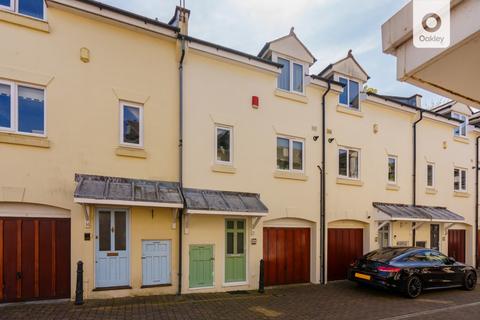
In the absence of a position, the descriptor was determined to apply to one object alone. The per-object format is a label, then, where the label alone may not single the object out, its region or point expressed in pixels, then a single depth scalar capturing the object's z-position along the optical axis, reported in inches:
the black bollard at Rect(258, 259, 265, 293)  391.9
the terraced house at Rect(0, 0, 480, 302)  307.6
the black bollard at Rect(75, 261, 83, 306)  297.1
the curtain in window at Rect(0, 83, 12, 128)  299.6
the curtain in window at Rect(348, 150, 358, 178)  510.3
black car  385.4
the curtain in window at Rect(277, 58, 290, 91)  455.8
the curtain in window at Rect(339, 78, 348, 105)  509.7
